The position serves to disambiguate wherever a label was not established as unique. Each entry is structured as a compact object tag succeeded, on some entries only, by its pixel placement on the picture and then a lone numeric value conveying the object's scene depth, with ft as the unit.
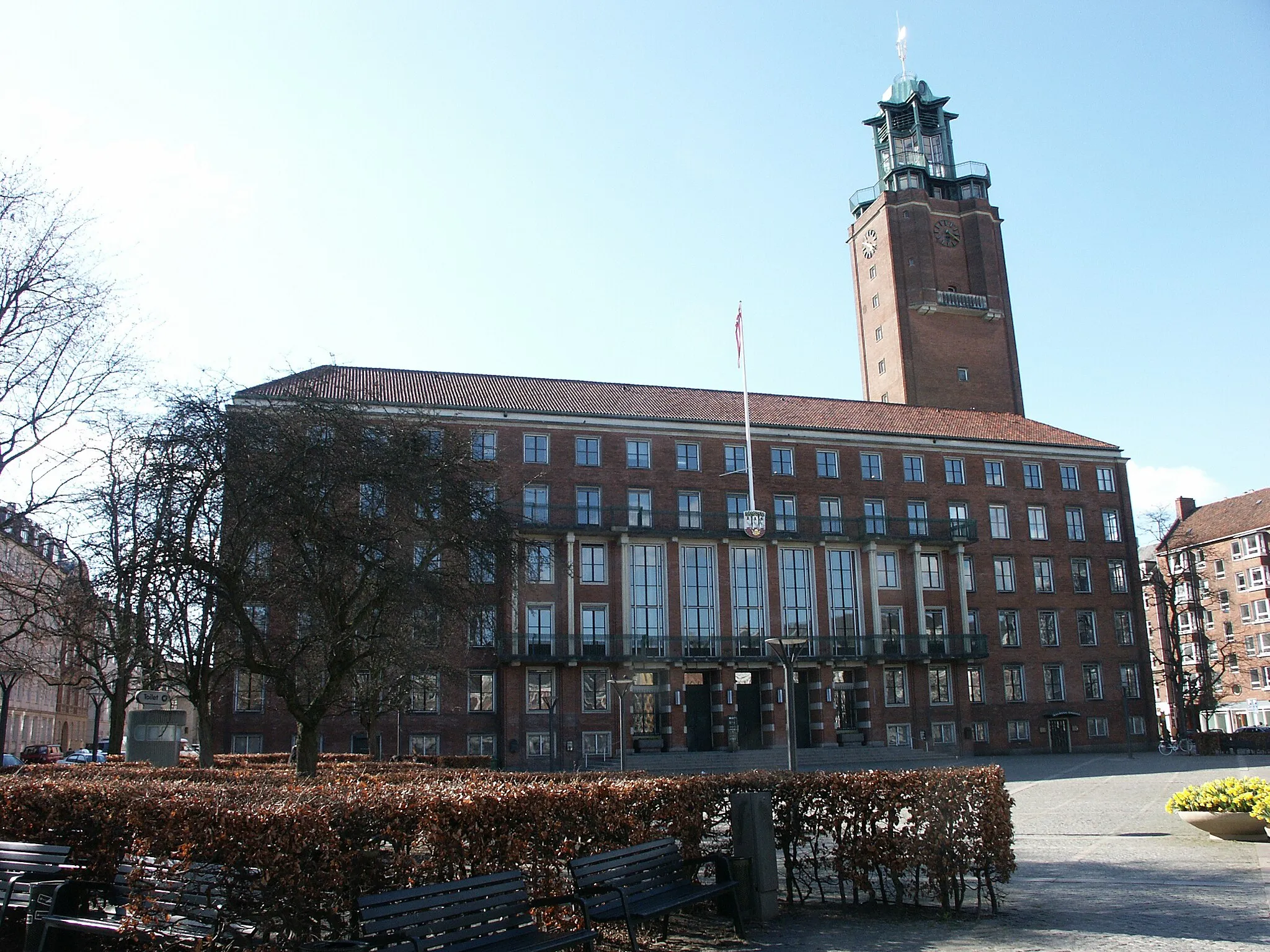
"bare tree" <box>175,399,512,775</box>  55.47
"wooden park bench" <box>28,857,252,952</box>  24.04
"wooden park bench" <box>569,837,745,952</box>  27.43
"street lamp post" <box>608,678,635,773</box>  111.96
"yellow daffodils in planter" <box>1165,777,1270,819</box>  49.88
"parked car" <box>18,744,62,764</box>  170.19
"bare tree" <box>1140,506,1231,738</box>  197.36
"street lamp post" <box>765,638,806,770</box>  67.87
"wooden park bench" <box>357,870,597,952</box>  22.30
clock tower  219.61
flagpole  142.41
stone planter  49.98
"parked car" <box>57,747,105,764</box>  162.18
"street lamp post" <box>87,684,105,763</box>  137.18
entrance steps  148.56
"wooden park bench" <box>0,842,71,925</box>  27.71
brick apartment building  244.01
